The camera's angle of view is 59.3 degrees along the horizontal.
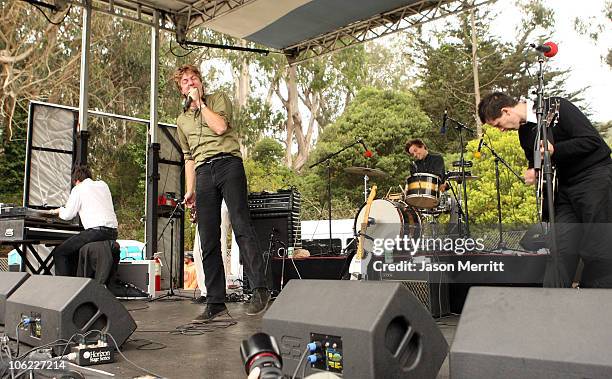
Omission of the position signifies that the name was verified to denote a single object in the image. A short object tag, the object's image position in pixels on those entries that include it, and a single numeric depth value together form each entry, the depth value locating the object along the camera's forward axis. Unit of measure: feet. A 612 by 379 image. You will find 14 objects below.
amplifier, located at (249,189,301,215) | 17.62
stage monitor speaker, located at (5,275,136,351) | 6.78
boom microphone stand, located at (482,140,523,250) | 14.69
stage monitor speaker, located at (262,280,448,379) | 4.44
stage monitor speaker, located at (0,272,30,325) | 9.06
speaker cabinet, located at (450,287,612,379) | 3.32
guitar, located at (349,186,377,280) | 15.74
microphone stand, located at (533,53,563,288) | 7.98
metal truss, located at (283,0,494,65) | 19.24
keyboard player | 14.46
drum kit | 17.22
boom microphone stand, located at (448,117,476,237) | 18.19
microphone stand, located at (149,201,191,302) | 17.75
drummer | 20.29
